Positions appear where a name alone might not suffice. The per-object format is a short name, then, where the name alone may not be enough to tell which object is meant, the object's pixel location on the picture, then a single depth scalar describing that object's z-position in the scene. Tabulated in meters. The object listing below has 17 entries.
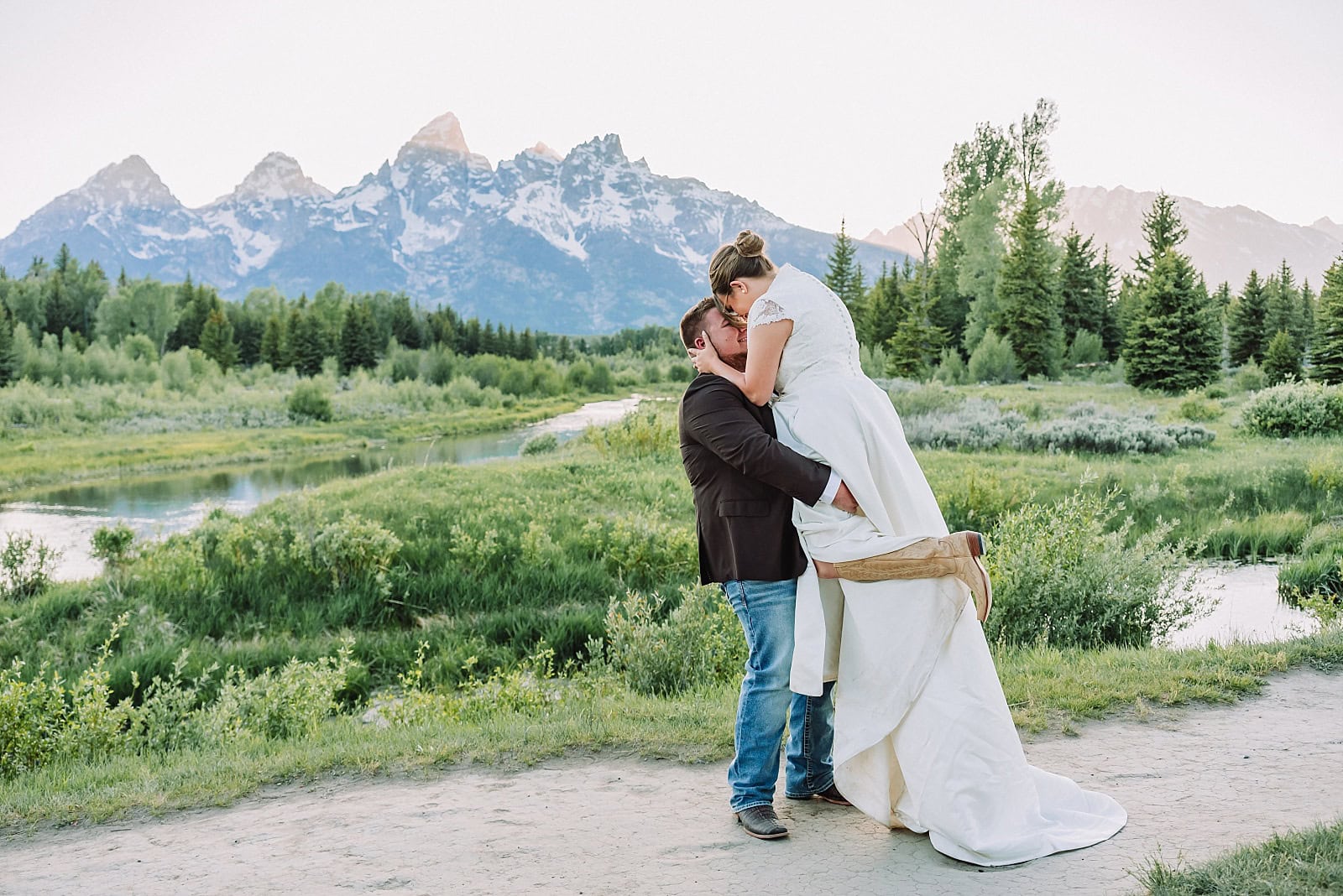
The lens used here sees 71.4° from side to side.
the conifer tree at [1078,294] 45.06
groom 3.42
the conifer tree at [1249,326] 40.97
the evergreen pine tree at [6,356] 50.47
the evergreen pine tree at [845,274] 54.16
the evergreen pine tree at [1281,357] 33.59
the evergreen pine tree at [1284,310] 41.29
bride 3.35
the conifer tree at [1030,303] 39.75
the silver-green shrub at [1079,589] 6.96
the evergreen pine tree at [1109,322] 44.97
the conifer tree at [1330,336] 29.91
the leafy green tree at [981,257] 44.03
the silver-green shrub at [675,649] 6.59
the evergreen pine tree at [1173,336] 31.17
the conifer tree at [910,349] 42.56
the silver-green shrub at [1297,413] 18.06
